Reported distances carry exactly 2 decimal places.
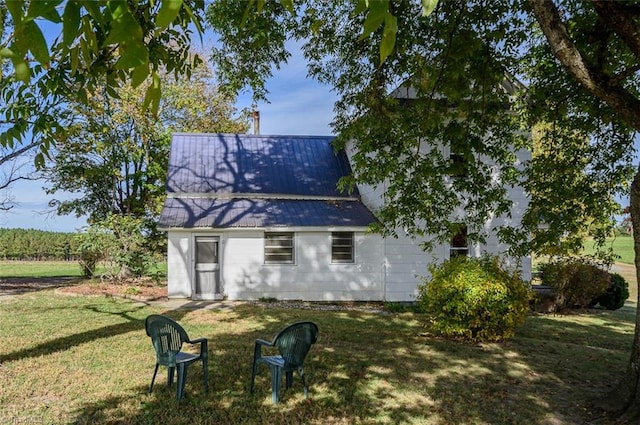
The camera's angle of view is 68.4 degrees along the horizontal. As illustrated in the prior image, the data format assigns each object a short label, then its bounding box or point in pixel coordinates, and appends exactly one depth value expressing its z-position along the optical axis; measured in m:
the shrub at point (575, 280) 15.70
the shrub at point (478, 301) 9.68
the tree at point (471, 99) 8.12
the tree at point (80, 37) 1.28
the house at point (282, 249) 16.05
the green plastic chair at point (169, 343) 6.01
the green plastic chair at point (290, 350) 6.03
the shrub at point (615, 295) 17.38
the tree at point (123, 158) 19.97
